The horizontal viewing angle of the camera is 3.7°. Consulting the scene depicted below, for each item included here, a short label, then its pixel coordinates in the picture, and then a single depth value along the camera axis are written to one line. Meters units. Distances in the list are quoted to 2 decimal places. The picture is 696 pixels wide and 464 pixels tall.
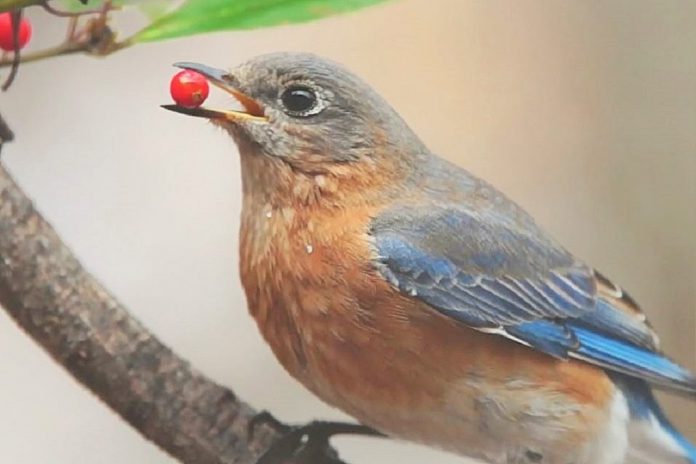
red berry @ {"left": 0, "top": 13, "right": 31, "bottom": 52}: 1.78
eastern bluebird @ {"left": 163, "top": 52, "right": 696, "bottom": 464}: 1.78
